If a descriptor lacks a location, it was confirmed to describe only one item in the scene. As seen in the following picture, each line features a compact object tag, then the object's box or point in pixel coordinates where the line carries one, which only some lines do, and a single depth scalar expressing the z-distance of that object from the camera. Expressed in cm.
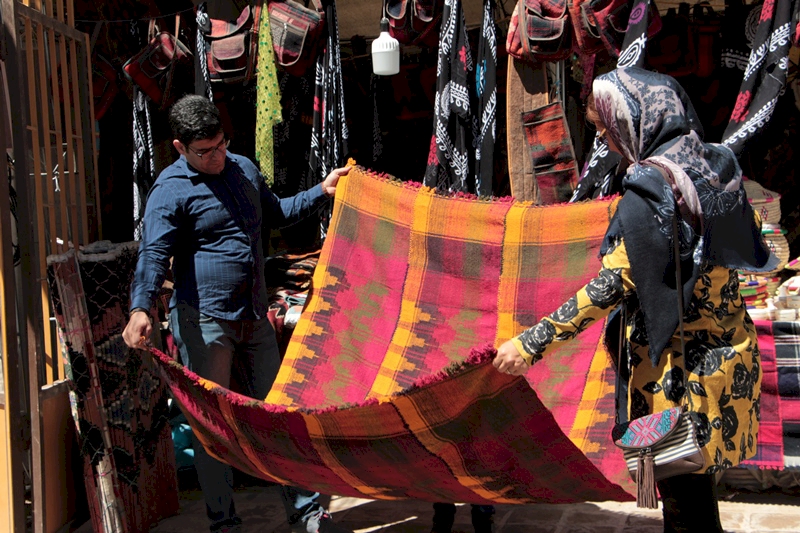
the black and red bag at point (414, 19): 393
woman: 192
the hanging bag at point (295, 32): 403
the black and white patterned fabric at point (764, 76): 345
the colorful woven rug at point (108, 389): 333
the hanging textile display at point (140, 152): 457
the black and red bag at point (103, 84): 474
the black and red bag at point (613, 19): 343
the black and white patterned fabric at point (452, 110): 385
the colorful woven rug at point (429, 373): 219
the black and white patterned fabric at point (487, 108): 382
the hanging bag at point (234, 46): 418
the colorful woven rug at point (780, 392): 340
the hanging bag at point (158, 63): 445
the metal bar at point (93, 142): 371
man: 293
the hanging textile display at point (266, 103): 408
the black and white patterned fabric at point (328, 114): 410
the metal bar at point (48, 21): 327
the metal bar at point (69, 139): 355
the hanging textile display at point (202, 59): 422
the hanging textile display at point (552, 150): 375
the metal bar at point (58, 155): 347
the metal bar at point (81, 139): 364
